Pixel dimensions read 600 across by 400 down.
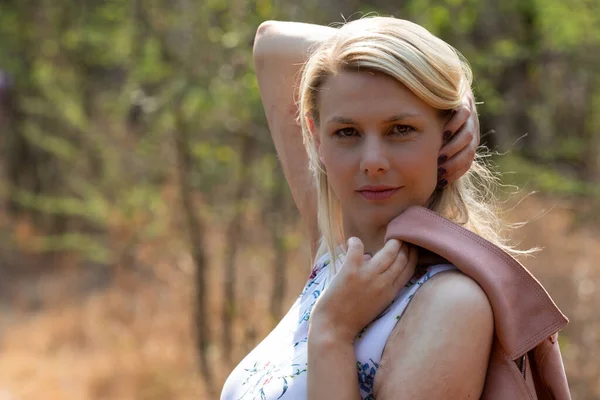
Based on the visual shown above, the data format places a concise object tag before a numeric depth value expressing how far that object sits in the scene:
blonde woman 3.03
